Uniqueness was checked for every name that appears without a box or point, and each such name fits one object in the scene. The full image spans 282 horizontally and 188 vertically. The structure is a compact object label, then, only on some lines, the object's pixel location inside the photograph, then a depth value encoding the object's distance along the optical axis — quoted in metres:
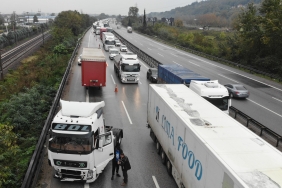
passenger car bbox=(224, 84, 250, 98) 26.95
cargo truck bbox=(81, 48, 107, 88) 26.22
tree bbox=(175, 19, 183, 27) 163.75
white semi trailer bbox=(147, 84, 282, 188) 7.34
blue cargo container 21.77
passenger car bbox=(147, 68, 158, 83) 32.56
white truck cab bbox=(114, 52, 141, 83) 31.31
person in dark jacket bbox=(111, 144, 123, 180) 12.33
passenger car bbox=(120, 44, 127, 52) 58.83
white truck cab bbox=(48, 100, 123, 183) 11.34
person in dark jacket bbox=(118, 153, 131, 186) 11.99
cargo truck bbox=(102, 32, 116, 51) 59.80
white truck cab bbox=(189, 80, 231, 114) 17.56
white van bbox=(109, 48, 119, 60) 49.61
